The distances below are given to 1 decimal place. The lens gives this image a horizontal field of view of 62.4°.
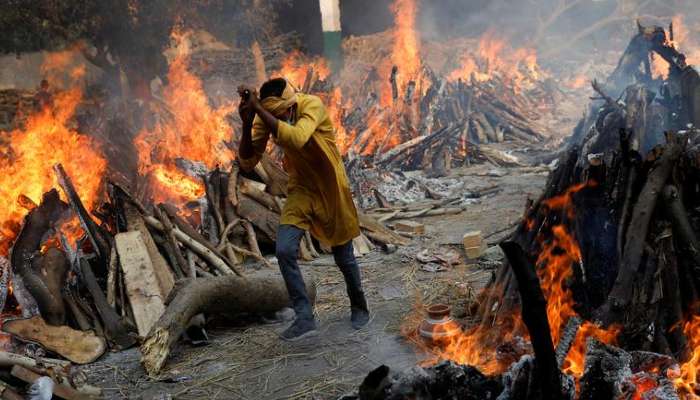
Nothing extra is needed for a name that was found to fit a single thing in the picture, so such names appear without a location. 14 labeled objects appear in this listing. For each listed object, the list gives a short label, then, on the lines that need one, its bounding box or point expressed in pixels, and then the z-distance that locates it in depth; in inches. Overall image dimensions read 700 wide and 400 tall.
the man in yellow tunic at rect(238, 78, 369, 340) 182.4
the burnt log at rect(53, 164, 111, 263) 235.6
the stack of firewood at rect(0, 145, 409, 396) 189.9
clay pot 174.9
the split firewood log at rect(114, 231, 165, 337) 204.4
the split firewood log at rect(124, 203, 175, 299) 221.0
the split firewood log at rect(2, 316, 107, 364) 186.4
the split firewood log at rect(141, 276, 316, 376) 174.2
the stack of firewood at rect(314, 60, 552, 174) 514.9
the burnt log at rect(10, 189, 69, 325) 201.1
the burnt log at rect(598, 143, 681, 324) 137.3
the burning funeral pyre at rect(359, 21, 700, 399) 100.2
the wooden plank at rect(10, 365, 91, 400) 143.1
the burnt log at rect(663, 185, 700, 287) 138.1
